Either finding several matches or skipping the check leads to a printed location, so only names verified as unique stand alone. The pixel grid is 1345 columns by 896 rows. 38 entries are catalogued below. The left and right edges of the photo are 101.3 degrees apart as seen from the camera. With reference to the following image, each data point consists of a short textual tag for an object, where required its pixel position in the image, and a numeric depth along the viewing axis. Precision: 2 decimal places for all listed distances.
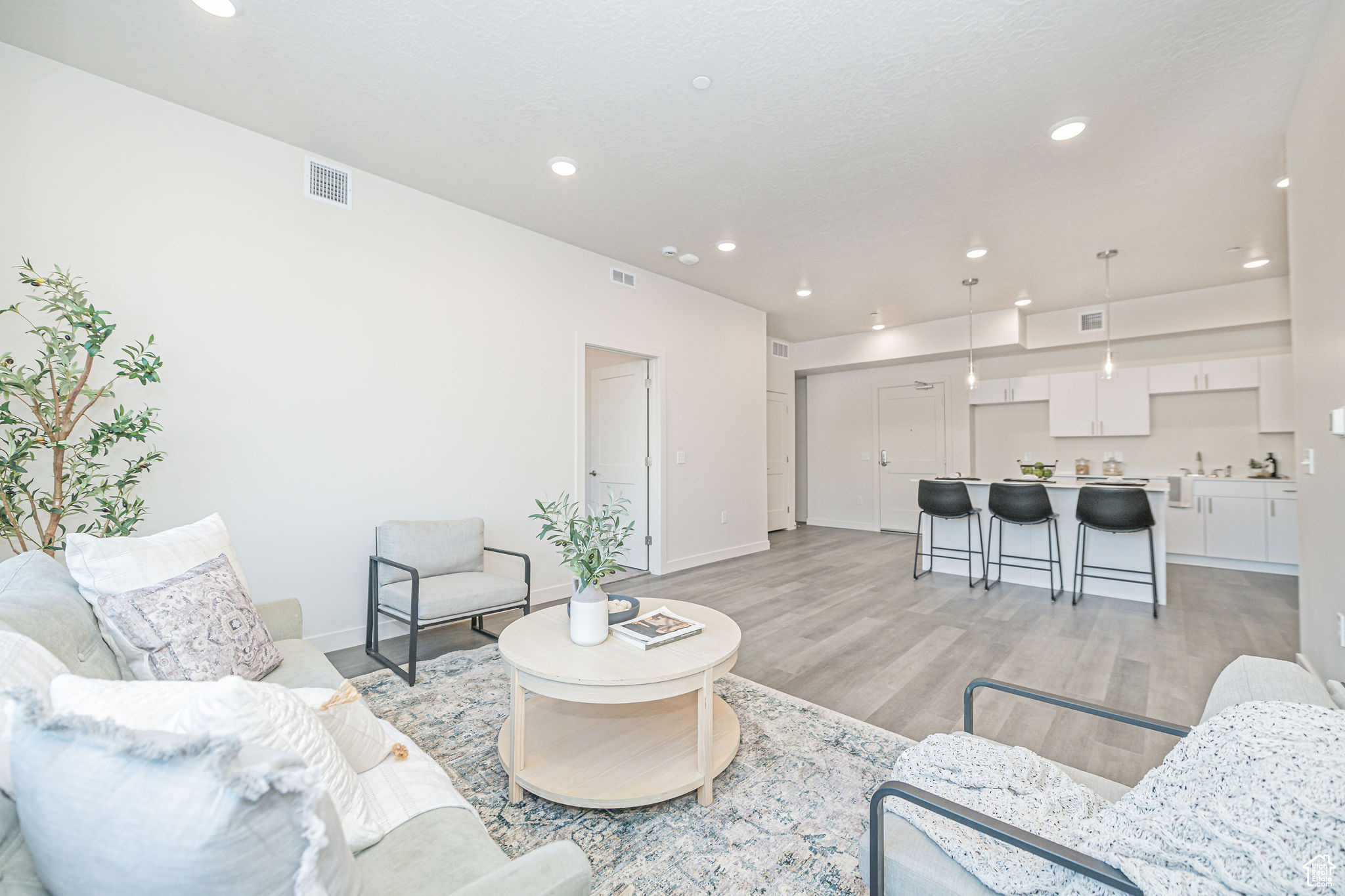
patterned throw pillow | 1.45
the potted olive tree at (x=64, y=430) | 2.05
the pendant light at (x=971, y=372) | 5.32
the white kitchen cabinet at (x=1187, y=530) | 5.55
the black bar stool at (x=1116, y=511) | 4.06
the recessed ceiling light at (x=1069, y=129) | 2.76
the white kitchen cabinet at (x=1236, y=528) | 5.21
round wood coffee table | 1.73
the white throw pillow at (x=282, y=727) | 0.79
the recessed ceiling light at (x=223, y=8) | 2.08
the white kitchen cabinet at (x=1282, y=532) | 5.03
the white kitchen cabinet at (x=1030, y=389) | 6.69
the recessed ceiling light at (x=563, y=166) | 3.18
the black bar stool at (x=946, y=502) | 4.86
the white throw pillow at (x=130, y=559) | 1.50
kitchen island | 4.29
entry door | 7.53
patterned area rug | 1.55
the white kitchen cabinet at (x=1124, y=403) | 6.01
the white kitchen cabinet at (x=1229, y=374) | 5.45
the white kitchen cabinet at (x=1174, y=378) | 5.73
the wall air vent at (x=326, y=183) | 3.14
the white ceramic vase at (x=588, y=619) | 2.01
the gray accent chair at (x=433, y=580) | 2.82
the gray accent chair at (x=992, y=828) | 0.91
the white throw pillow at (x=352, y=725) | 1.24
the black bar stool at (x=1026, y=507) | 4.51
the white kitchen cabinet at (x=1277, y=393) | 5.29
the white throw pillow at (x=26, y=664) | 0.85
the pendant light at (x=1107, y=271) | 4.57
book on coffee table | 1.98
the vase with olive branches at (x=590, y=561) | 1.95
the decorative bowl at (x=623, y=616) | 2.21
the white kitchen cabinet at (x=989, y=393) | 7.02
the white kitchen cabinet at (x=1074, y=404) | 6.30
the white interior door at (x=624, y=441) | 5.24
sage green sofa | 0.84
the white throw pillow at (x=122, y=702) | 0.76
